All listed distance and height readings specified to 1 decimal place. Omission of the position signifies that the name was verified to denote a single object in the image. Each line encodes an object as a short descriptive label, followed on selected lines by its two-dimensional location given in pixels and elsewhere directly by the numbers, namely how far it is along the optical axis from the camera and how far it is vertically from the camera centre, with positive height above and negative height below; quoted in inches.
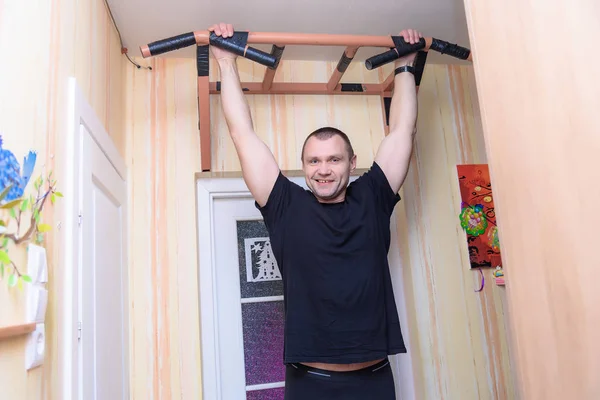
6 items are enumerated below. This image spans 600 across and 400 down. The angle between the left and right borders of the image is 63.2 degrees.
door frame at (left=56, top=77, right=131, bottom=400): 48.3 +5.0
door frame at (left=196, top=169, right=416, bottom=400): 83.0 +0.8
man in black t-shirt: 59.8 +3.1
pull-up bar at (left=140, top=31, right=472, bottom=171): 67.1 +32.7
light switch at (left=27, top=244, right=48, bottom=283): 38.8 +2.7
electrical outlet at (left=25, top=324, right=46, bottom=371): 37.9 -4.0
